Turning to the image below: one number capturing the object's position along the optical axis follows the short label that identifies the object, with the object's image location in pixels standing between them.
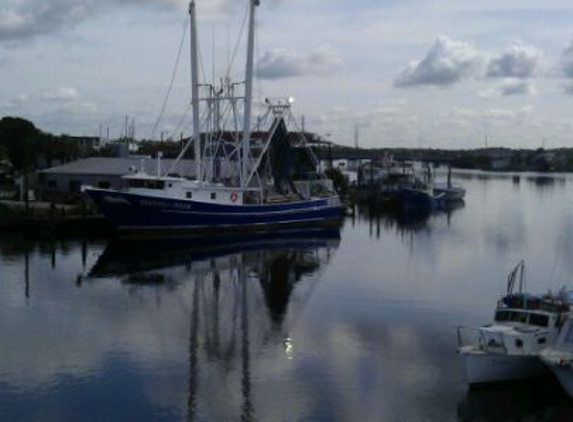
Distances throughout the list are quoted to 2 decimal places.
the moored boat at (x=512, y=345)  19.22
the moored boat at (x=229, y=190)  47.84
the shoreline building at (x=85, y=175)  60.69
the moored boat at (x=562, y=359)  18.34
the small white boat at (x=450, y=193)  95.05
